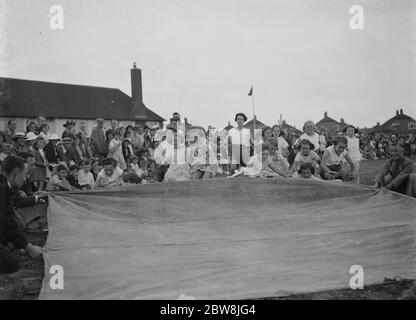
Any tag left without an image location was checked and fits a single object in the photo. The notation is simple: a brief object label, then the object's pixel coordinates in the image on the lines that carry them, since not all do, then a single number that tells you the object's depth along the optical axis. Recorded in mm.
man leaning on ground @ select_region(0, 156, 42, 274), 4641
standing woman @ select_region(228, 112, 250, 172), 9055
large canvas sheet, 3887
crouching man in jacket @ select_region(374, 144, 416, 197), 7012
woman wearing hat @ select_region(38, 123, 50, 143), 9491
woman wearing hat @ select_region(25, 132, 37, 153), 8528
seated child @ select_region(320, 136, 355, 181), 8383
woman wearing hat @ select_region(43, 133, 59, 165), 9109
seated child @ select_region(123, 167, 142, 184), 8578
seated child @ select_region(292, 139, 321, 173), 8180
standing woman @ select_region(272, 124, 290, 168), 9914
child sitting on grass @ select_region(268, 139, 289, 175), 7984
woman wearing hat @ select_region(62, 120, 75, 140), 10075
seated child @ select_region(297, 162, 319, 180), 7145
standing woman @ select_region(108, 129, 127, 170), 10212
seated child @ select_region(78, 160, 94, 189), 8555
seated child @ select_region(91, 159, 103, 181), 9117
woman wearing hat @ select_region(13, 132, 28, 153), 8252
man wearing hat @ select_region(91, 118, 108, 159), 10320
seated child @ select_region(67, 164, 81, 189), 8398
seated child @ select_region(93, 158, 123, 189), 7199
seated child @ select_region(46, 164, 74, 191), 7886
